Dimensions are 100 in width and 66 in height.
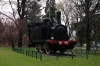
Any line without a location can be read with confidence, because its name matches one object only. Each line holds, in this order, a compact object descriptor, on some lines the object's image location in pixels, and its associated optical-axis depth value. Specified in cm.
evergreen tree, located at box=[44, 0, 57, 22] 6481
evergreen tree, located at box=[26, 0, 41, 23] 7752
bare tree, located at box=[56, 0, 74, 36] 5738
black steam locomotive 2518
